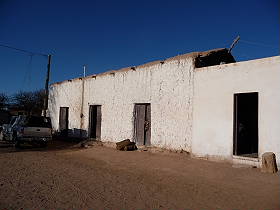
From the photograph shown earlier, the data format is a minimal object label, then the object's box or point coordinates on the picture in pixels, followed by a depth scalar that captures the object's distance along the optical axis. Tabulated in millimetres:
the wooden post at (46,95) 22172
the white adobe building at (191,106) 8883
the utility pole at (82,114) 17802
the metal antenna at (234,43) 13414
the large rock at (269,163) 7980
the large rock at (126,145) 13448
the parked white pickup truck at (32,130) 13863
